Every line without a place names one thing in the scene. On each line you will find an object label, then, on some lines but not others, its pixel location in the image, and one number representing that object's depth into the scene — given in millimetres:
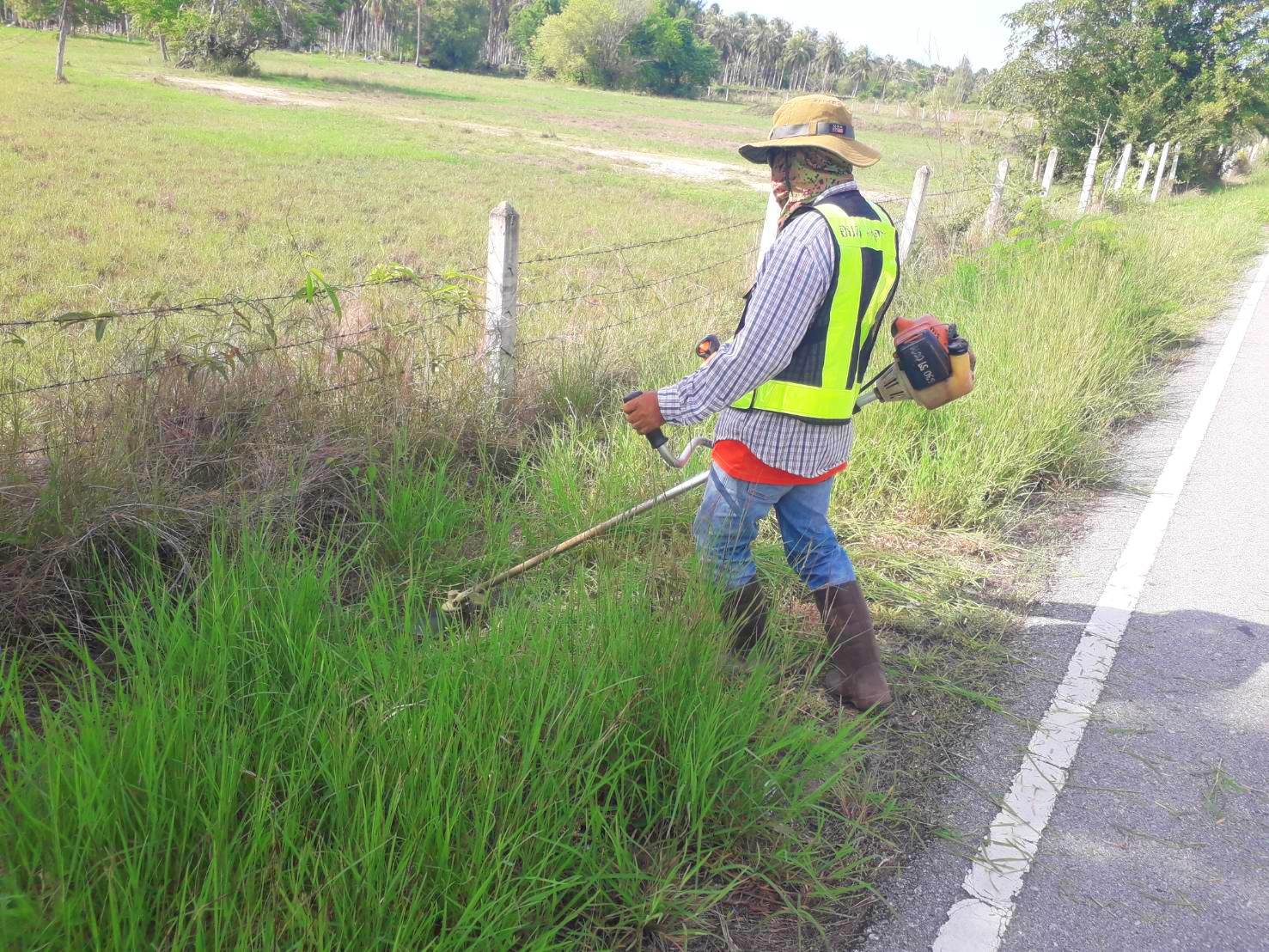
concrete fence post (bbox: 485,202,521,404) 4602
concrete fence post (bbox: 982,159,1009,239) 9906
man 2732
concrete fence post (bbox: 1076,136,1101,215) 13625
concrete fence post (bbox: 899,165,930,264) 8594
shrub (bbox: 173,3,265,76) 41969
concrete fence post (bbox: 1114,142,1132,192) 17211
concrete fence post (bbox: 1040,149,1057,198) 11230
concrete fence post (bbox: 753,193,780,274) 5510
